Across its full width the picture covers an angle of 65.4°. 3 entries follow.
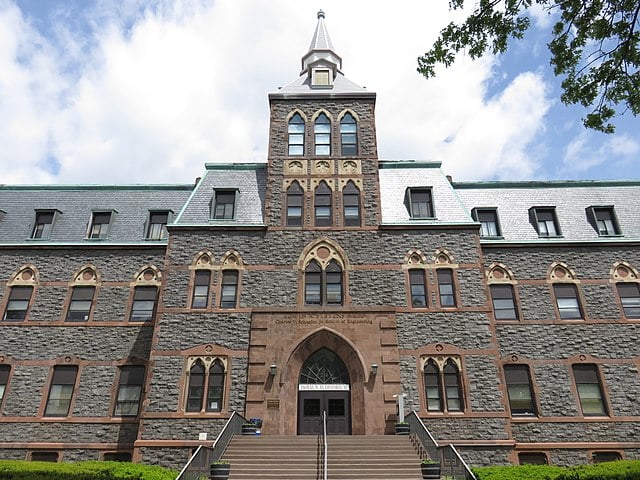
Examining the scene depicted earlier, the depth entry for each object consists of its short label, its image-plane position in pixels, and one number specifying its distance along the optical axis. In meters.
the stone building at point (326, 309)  19.84
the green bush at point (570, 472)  12.89
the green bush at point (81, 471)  13.76
